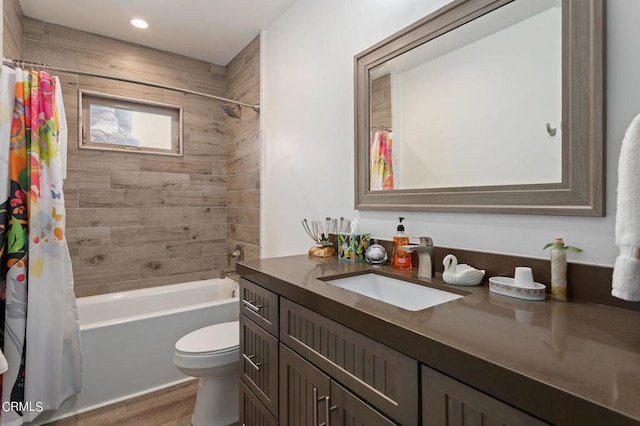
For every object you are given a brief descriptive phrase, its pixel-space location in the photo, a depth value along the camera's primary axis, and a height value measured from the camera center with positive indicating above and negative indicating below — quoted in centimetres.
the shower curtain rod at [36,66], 192 +89
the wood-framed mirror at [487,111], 97 +36
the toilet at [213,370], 176 -87
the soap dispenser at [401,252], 143 -19
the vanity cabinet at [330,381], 64 -45
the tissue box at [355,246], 161 -19
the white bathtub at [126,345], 203 -88
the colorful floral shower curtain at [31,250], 169 -20
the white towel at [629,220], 65 -3
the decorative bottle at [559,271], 95 -19
